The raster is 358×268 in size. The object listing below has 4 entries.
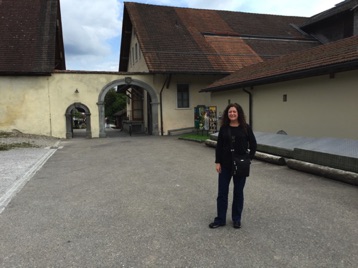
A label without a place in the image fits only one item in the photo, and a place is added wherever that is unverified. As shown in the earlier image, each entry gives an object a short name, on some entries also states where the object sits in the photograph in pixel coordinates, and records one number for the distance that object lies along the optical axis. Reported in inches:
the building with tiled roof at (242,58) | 458.0
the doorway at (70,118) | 836.2
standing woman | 170.8
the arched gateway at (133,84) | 857.5
